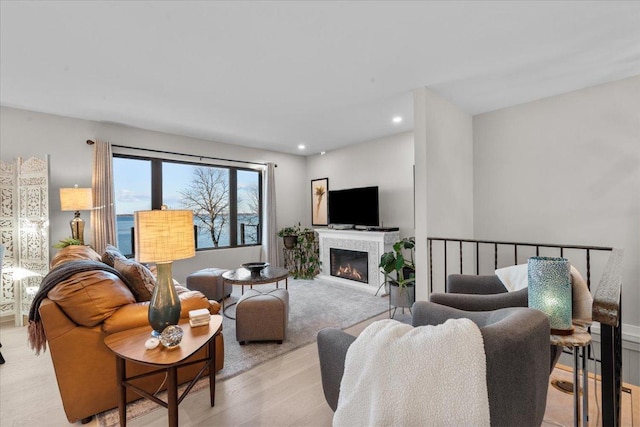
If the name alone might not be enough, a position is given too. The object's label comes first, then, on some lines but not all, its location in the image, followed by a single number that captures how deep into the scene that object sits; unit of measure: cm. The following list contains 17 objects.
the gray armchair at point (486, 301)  153
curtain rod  405
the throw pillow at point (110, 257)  254
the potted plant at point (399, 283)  314
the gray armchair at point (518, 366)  83
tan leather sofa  167
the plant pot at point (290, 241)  572
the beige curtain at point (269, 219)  564
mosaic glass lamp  114
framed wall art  595
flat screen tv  479
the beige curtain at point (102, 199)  381
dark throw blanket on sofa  172
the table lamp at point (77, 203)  340
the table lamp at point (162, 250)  156
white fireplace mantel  448
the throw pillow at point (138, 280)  214
